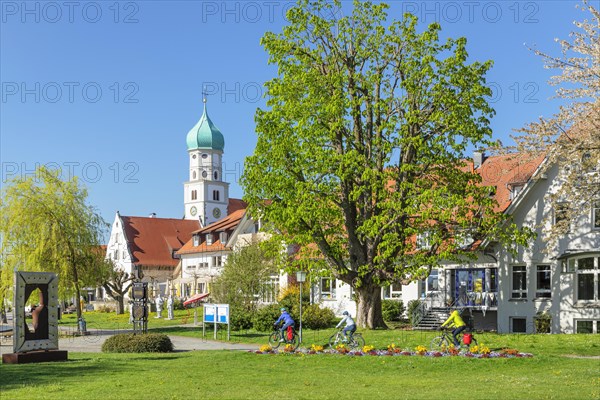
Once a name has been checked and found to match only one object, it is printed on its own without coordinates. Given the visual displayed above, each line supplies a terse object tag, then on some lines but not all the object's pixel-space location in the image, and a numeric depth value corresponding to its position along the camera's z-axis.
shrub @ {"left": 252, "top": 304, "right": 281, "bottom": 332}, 45.34
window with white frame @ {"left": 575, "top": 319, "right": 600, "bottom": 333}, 40.97
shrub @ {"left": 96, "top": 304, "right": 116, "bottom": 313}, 87.61
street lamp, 35.31
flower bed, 26.41
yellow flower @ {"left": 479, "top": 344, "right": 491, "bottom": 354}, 26.50
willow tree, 46.53
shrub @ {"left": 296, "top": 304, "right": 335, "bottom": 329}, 45.06
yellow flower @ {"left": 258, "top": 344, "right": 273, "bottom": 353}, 29.78
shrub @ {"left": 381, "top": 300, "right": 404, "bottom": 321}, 49.38
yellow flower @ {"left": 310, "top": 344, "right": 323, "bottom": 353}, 29.36
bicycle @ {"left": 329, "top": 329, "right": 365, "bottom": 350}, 30.47
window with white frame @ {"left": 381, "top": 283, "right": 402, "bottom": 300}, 51.69
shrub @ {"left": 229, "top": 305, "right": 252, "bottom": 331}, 47.02
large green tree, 38.72
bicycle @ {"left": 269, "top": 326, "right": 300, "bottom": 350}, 31.95
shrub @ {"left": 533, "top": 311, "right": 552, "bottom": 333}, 42.06
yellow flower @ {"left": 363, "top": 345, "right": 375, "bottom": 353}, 28.03
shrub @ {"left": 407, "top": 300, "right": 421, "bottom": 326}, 48.25
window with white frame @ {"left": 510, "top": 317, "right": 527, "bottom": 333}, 44.15
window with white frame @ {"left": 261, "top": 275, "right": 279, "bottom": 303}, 55.56
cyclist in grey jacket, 30.58
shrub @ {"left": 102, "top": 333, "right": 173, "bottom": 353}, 31.50
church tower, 132.75
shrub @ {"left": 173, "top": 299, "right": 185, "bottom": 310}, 78.00
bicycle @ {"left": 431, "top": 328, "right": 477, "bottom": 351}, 29.09
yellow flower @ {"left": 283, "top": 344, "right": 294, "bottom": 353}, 29.69
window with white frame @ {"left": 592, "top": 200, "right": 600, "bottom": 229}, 41.25
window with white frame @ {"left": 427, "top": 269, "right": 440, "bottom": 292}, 49.26
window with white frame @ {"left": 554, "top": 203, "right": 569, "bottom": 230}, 34.23
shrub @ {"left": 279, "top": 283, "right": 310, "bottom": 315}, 48.43
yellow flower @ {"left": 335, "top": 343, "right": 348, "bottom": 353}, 28.73
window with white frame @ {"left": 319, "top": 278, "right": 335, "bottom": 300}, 56.19
